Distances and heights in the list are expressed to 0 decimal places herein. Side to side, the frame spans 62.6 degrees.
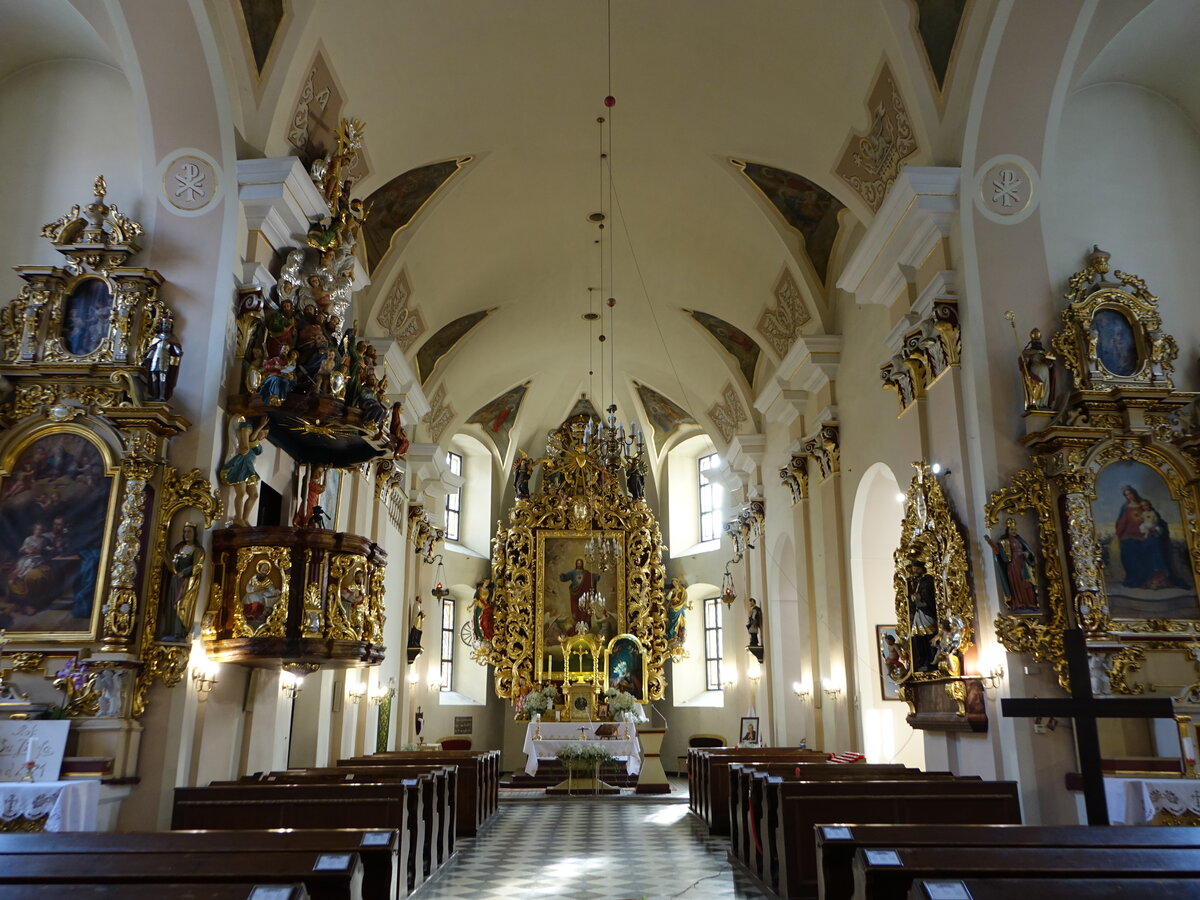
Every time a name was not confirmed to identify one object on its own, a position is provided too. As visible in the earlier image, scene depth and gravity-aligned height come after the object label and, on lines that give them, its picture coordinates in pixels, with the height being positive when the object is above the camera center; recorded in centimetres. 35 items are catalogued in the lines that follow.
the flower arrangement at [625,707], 1780 -1
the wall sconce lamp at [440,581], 1781 +241
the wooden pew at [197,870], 337 -56
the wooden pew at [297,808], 621 -63
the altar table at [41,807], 596 -60
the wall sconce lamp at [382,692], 1316 +19
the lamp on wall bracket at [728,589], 1758 +217
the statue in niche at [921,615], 862 +78
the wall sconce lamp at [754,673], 1650 +56
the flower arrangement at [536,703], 1812 +6
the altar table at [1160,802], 622 -58
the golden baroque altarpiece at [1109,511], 736 +147
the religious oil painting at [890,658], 916 +46
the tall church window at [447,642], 2006 +127
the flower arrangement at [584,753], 1439 -67
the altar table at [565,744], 1477 -62
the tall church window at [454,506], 2116 +420
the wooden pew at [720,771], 1012 -68
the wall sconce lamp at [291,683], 915 +21
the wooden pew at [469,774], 1017 -71
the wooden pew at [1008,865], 326 -52
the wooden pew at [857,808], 617 -63
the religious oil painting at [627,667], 1911 +75
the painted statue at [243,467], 770 +181
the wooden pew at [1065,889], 288 -53
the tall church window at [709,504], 2134 +430
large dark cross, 484 -2
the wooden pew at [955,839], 392 -55
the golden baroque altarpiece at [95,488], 711 +159
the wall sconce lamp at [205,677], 738 +21
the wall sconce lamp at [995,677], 752 +22
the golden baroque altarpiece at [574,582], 1919 +241
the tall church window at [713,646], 2052 +123
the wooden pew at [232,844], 389 -55
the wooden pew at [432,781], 752 -59
